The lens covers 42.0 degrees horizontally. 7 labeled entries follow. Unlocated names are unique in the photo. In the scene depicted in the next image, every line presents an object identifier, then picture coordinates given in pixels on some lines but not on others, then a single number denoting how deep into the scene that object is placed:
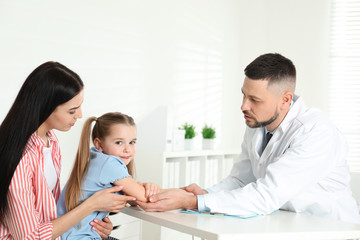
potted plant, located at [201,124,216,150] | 3.70
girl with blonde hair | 1.70
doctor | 1.72
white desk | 1.40
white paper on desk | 1.69
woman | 1.52
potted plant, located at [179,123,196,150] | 3.52
